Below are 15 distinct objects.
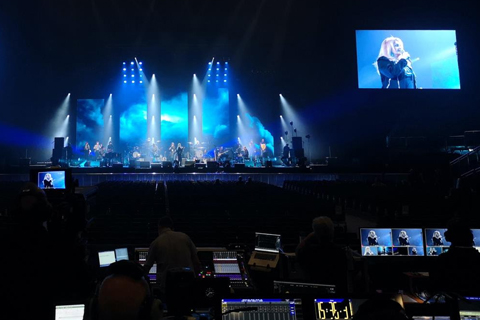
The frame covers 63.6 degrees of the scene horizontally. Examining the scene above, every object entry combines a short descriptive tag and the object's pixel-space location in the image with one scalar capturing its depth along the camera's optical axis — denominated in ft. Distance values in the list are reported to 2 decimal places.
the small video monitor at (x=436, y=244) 15.87
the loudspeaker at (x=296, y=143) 62.18
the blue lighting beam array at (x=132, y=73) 69.66
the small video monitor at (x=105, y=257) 13.75
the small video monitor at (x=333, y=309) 6.15
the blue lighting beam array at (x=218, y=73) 70.33
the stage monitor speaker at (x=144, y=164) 60.39
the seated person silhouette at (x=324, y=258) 10.16
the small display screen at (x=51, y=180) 12.67
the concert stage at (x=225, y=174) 54.95
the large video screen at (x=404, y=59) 60.03
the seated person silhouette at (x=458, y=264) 8.52
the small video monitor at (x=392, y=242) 15.94
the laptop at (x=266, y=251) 14.15
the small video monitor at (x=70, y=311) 6.88
